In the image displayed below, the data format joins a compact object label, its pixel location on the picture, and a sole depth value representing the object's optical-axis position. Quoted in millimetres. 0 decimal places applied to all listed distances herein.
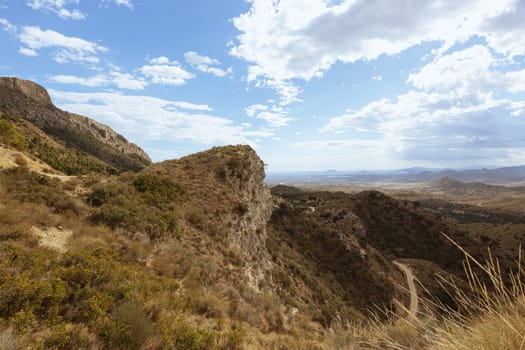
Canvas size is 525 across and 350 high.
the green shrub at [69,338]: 3766
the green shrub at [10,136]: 17619
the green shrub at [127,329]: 4148
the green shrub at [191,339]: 4621
